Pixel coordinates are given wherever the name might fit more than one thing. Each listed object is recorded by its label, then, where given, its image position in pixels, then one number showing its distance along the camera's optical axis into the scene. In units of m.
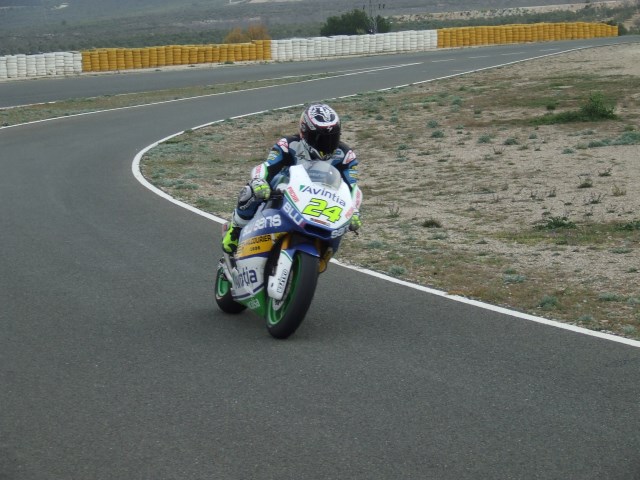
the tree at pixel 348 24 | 73.94
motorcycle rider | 8.59
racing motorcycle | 8.11
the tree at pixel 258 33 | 79.88
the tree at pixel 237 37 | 78.06
